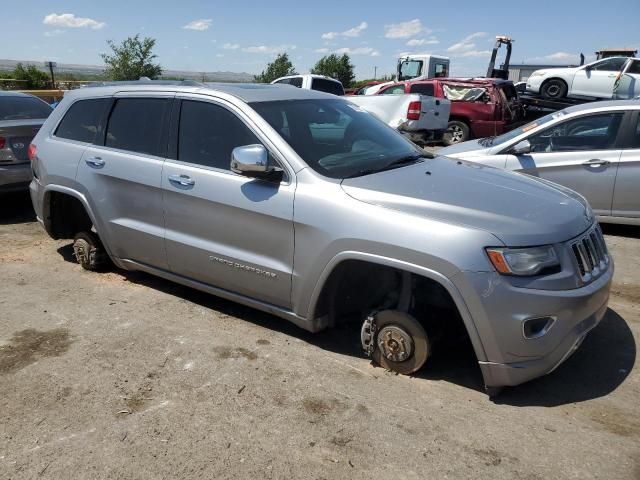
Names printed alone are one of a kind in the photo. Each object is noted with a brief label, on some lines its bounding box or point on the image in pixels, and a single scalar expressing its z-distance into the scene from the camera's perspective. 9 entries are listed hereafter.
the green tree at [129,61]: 30.84
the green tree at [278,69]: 39.59
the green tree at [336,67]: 41.50
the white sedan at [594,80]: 14.61
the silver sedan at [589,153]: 6.18
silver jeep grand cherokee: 2.88
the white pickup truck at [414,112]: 11.92
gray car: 6.96
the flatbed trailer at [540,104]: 13.40
